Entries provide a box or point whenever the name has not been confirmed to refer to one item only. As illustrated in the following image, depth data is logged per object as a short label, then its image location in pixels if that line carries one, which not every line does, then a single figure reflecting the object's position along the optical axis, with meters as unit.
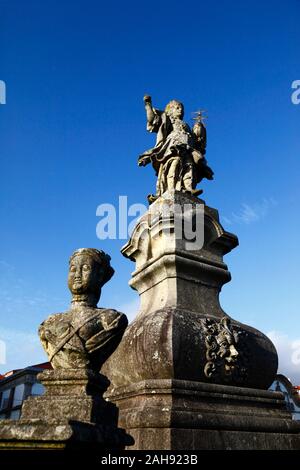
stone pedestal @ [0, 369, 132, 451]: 2.68
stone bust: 3.45
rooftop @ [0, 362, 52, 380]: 24.92
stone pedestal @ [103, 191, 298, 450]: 4.52
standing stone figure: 7.38
